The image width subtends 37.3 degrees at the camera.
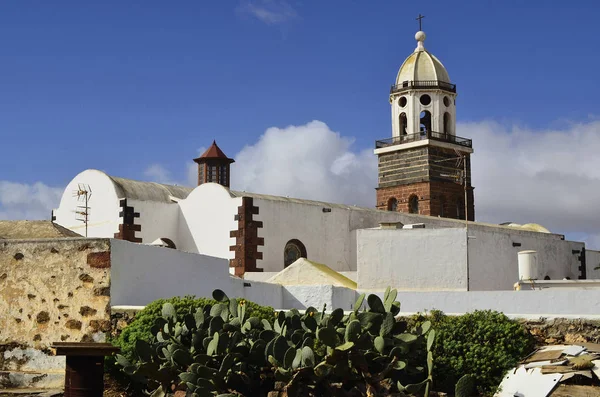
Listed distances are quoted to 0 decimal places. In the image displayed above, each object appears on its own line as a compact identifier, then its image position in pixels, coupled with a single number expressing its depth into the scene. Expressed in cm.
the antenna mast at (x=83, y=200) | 2986
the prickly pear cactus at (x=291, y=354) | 973
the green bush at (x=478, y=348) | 1074
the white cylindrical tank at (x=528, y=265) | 2402
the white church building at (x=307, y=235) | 2494
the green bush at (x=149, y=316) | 1252
